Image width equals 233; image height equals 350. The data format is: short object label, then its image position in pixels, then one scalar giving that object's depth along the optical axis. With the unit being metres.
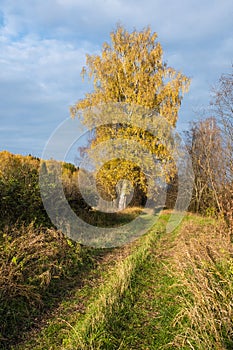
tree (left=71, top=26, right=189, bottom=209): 17.47
